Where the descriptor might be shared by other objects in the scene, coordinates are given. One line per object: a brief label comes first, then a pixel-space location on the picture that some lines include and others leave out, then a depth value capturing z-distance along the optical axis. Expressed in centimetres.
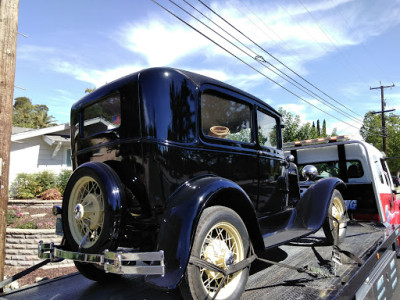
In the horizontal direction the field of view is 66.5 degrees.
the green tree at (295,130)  1894
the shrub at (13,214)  860
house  1387
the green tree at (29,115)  3522
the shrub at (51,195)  1132
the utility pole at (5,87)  343
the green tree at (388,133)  3006
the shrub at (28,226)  759
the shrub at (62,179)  1251
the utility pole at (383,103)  2684
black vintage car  193
